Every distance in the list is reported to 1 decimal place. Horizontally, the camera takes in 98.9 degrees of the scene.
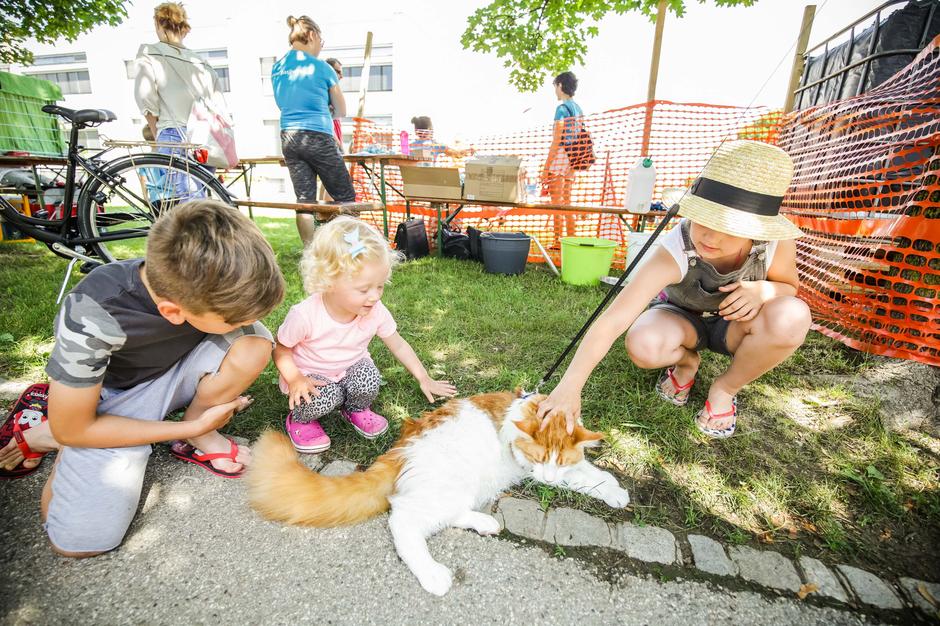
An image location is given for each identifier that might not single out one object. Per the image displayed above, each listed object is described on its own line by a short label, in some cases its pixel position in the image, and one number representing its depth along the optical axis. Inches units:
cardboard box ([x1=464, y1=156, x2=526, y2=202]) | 180.2
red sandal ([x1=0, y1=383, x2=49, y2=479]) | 59.3
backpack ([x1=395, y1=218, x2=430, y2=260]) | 197.8
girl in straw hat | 55.9
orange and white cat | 51.8
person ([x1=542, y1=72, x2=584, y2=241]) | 211.8
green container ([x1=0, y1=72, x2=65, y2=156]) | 182.4
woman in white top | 133.0
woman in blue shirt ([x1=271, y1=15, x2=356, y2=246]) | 156.1
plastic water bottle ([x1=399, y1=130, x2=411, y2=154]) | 231.8
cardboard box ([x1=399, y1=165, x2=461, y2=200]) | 193.3
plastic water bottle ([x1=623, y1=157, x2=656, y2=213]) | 162.9
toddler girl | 63.9
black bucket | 174.6
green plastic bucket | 161.3
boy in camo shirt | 46.9
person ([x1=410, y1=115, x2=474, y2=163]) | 255.4
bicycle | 128.1
